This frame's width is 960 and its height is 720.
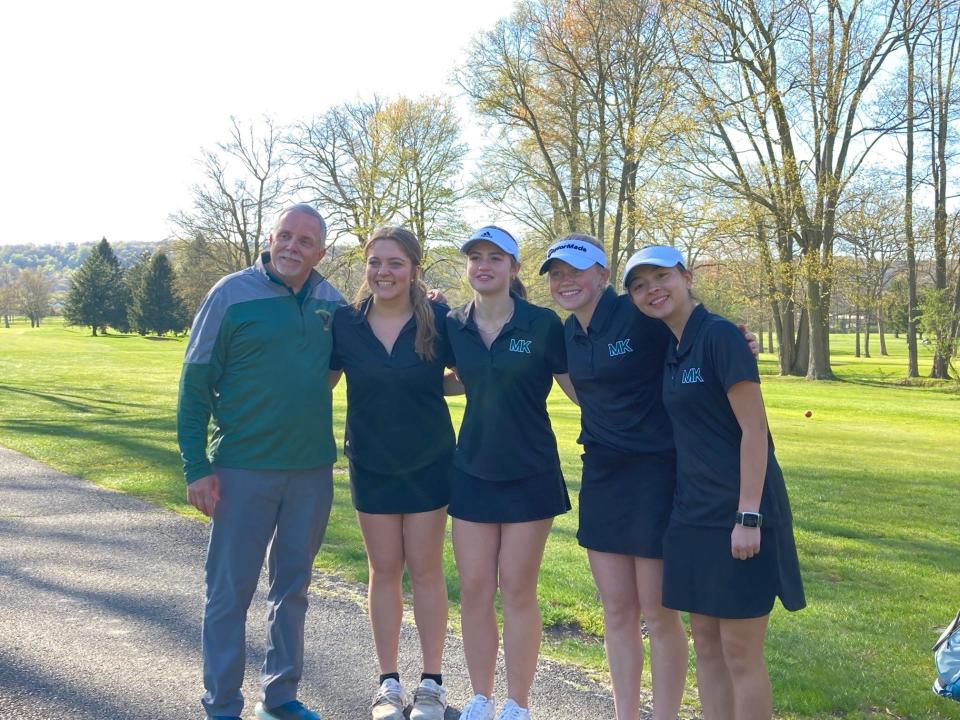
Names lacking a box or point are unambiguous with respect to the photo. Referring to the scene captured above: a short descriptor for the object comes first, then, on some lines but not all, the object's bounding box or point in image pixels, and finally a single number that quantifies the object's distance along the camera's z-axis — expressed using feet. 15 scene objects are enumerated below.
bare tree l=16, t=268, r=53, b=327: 313.73
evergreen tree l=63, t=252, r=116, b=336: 252.62
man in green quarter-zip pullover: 12.38
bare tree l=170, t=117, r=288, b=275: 165.68
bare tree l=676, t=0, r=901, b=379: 99.40
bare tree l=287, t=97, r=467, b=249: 140.67
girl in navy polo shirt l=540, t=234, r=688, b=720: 11.35
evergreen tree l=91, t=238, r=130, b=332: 255.50
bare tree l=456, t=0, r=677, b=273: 109.40
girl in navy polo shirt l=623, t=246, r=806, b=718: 10.20
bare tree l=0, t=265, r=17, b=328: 315.58
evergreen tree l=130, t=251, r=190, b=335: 241.14
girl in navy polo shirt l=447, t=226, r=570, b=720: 12.28
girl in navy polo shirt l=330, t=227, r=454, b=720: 13.00
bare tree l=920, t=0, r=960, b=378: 105.09
